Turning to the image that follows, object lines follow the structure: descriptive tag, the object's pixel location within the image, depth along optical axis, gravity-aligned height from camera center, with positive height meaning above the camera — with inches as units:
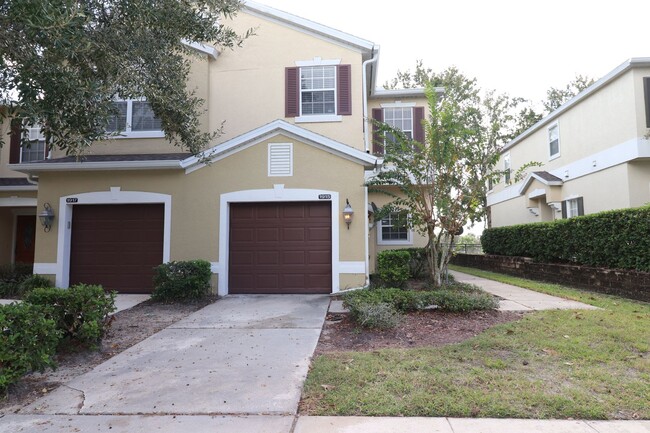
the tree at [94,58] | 186.7 +101.9
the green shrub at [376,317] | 236.7 -44.6
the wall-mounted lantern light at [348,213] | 368.2 +27.6
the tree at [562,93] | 1048.2 +406.1
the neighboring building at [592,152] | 463.2 +127.3
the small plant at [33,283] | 377.1 -38.0
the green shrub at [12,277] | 390.3 -36.1
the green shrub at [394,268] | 378.6 -24.0
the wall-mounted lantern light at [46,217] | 396.5 +26.9
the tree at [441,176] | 351.9 +62.1
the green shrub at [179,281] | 343.3 -32.6
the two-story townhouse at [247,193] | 380.2 +50.2
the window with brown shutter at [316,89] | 448.8 +176.4
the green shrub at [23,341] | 150.6 -39.2
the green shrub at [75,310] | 199.0 -33.7
